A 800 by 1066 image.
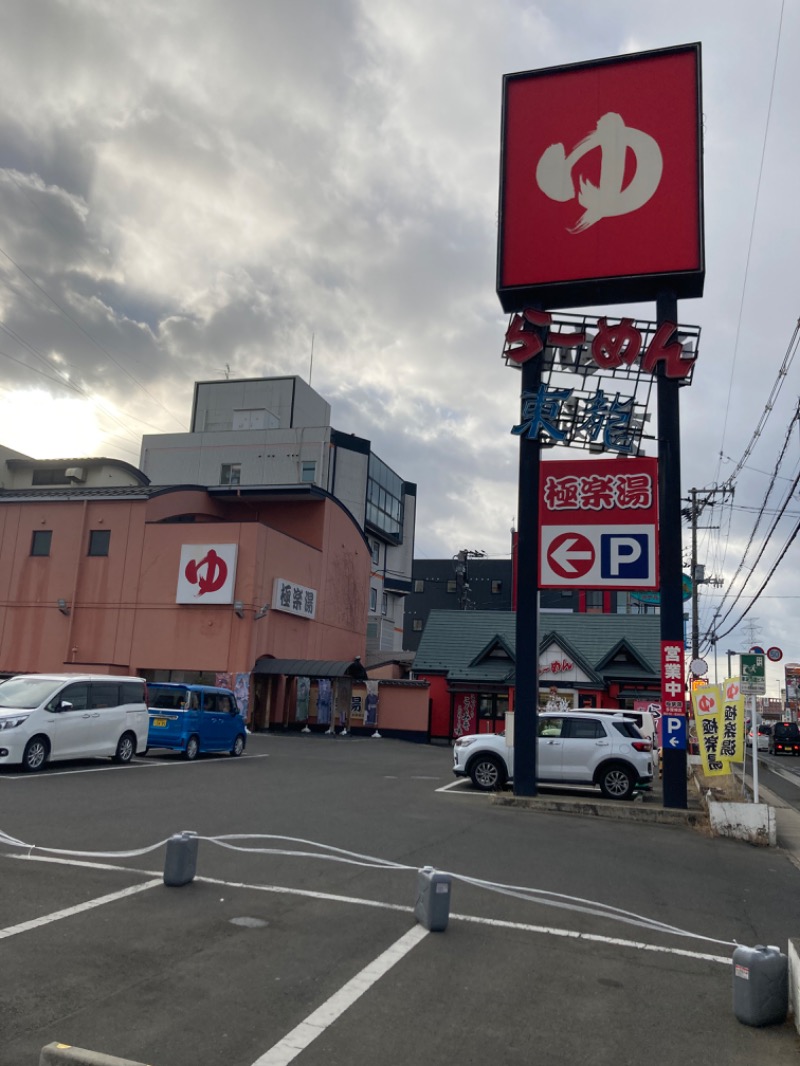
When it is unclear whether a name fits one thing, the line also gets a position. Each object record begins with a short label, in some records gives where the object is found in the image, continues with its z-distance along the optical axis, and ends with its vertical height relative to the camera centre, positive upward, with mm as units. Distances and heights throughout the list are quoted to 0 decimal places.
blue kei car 20688 -952
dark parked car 51562 -1617
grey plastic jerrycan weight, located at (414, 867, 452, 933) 6754 -1672
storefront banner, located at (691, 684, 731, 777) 16609 -495
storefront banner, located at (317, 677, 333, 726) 36656 -521
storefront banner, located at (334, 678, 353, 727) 36750 -364
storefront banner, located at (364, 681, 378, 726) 36375 -778
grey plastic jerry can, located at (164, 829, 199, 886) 7629 -1632
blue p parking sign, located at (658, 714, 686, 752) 14391 -433
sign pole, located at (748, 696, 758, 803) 13367 -150
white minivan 15219 -836
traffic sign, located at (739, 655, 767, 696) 15195 +654
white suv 16219 -1086
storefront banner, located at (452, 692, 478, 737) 35531 -774
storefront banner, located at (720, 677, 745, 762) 16250 -340
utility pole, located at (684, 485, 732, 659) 39094 +6887
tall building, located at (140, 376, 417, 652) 55531 +15503
